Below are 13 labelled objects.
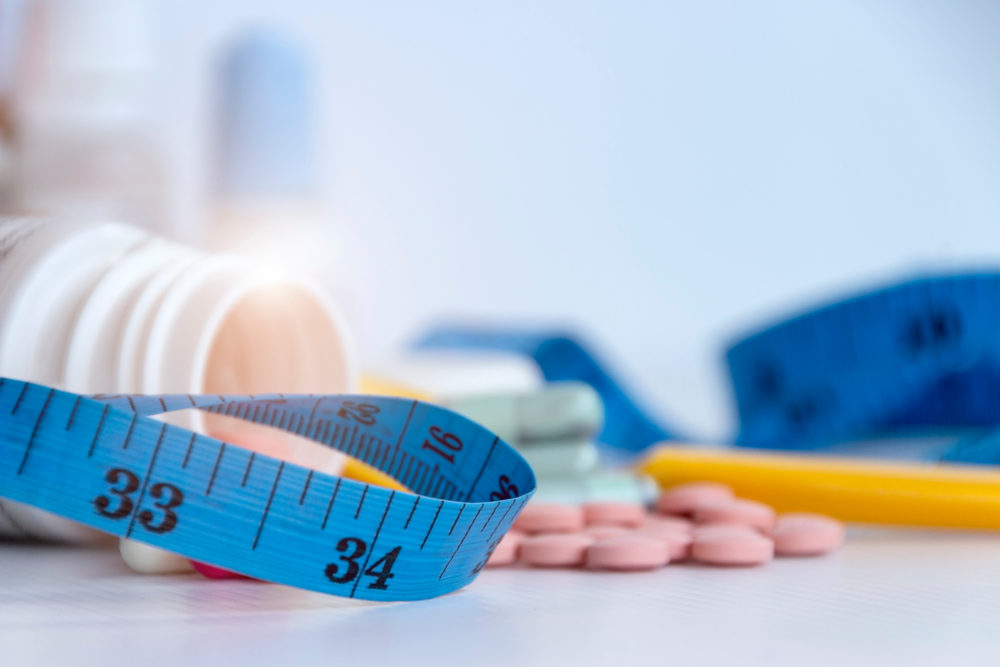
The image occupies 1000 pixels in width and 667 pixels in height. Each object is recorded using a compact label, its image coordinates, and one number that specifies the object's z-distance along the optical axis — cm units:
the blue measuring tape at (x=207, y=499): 27
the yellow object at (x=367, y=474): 33
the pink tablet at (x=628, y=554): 30
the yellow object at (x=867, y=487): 33
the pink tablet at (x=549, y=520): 32
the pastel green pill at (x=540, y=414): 36
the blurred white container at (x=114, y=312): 30
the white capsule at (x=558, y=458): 35
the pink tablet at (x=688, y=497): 34
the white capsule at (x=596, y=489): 34
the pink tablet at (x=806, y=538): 31
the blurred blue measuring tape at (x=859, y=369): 44
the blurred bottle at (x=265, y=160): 59
